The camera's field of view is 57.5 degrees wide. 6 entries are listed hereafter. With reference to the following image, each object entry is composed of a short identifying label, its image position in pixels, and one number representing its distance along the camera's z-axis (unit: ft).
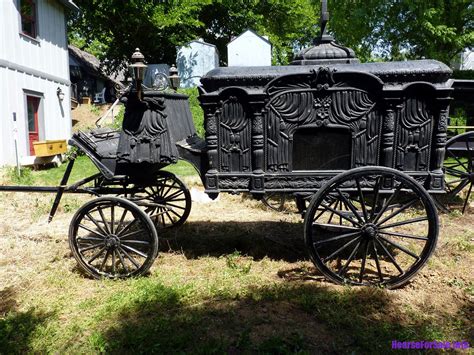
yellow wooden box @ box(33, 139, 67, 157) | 38.60
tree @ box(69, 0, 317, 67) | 70.95
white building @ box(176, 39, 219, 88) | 69.51
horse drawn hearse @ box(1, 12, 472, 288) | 12.64
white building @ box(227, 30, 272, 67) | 65.21
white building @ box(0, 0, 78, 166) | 36.65
